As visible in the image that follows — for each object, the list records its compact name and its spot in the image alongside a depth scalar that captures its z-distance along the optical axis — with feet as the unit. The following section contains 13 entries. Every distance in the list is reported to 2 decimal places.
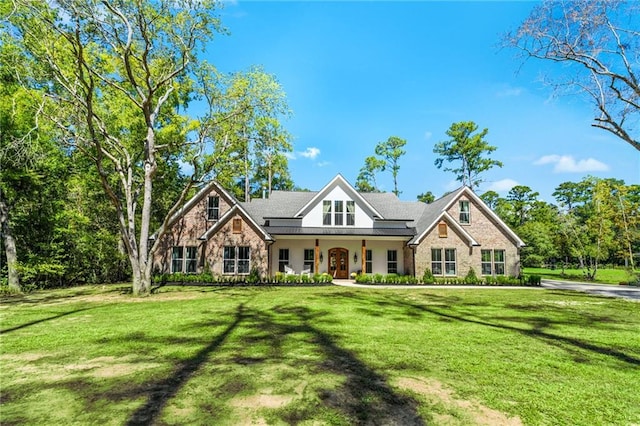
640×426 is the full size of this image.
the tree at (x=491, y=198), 169.99
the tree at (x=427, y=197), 181.57
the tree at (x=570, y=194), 205.87
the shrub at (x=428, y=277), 66.03
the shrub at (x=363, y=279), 65.49
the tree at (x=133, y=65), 40.86
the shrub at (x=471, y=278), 66.32
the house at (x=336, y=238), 70.49
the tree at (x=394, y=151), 160.86
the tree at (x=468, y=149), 139.95
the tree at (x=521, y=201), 181.82
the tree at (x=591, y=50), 43.75
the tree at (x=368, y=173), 163.63
